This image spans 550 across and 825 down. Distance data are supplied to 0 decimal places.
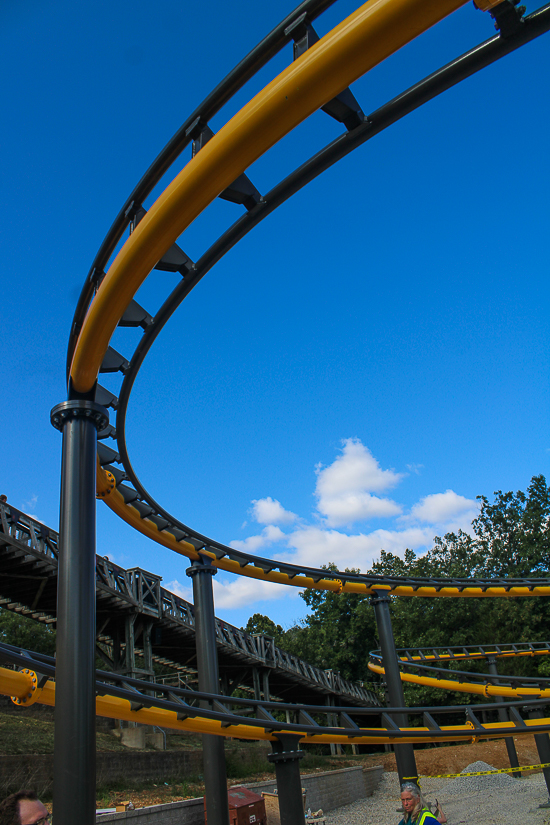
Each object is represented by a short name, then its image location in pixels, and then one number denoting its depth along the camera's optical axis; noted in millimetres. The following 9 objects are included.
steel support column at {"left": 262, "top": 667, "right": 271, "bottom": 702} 22266
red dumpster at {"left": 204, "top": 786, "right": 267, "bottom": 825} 11047
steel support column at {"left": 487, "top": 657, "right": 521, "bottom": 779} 19131
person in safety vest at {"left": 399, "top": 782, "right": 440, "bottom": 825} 4759
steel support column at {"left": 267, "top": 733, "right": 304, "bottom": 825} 7618
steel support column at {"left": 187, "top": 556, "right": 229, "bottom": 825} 8672
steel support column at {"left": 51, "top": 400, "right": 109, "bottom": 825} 4449
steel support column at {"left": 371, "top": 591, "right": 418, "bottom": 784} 12398
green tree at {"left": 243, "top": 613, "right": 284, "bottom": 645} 51062
